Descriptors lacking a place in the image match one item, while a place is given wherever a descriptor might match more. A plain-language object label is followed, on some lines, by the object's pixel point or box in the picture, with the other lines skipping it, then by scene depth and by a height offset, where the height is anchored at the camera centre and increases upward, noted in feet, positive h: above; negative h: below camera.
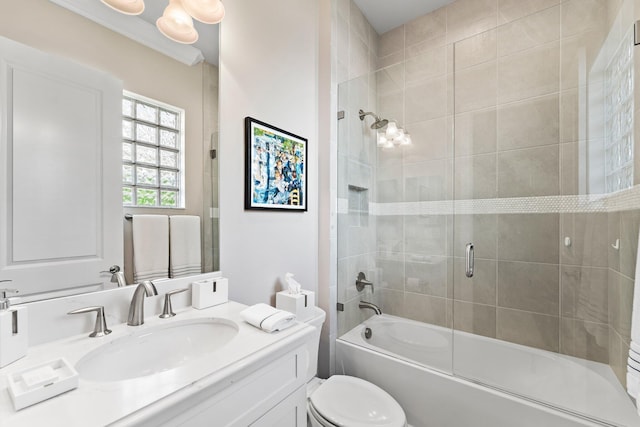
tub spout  6.97 -2.37
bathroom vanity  1.72 -1.28
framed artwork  4.67 +0.80
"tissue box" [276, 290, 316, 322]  4.93 -1.65
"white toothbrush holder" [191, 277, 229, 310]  3.68 -1.10
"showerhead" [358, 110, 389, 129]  7.16 +2.31
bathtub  4.17 -2.97
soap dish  1.70 -1.12
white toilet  4.23 -3.15
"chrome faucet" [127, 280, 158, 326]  3.05 -1.03
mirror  2.57 +1.59
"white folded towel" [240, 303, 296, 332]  2.94 -1.16
